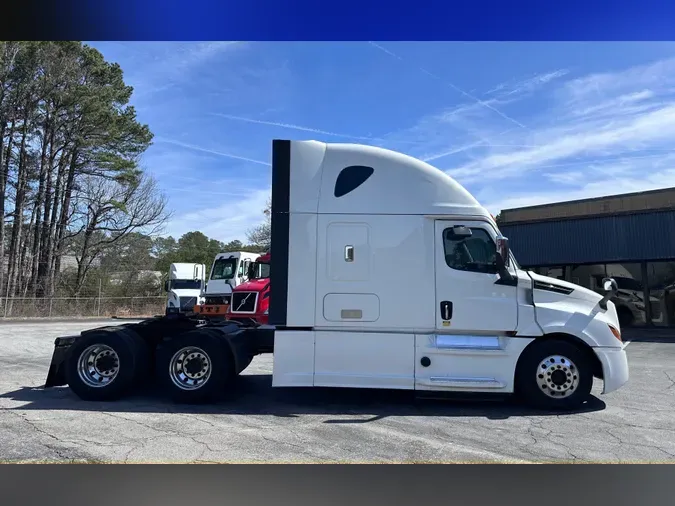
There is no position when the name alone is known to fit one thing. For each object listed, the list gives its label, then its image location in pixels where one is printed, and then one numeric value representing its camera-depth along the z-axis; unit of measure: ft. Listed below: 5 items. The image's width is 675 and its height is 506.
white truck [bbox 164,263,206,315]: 77.30
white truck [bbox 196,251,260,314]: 58.59
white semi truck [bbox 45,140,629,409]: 22.71
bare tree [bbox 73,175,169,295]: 115.14
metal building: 68.28
